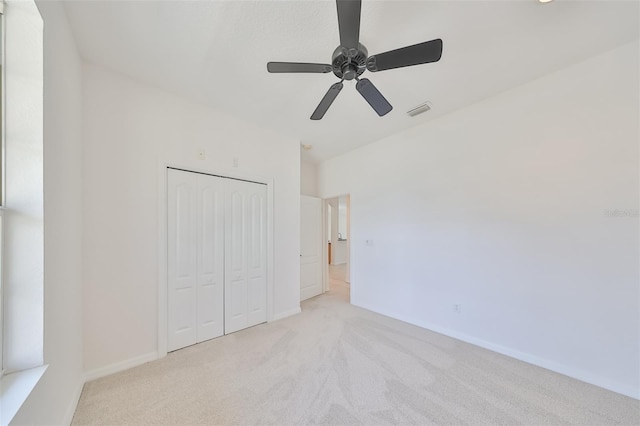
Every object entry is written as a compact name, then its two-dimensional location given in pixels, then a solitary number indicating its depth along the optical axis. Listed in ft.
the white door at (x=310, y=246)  14.66
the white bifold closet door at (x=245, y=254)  9.75
